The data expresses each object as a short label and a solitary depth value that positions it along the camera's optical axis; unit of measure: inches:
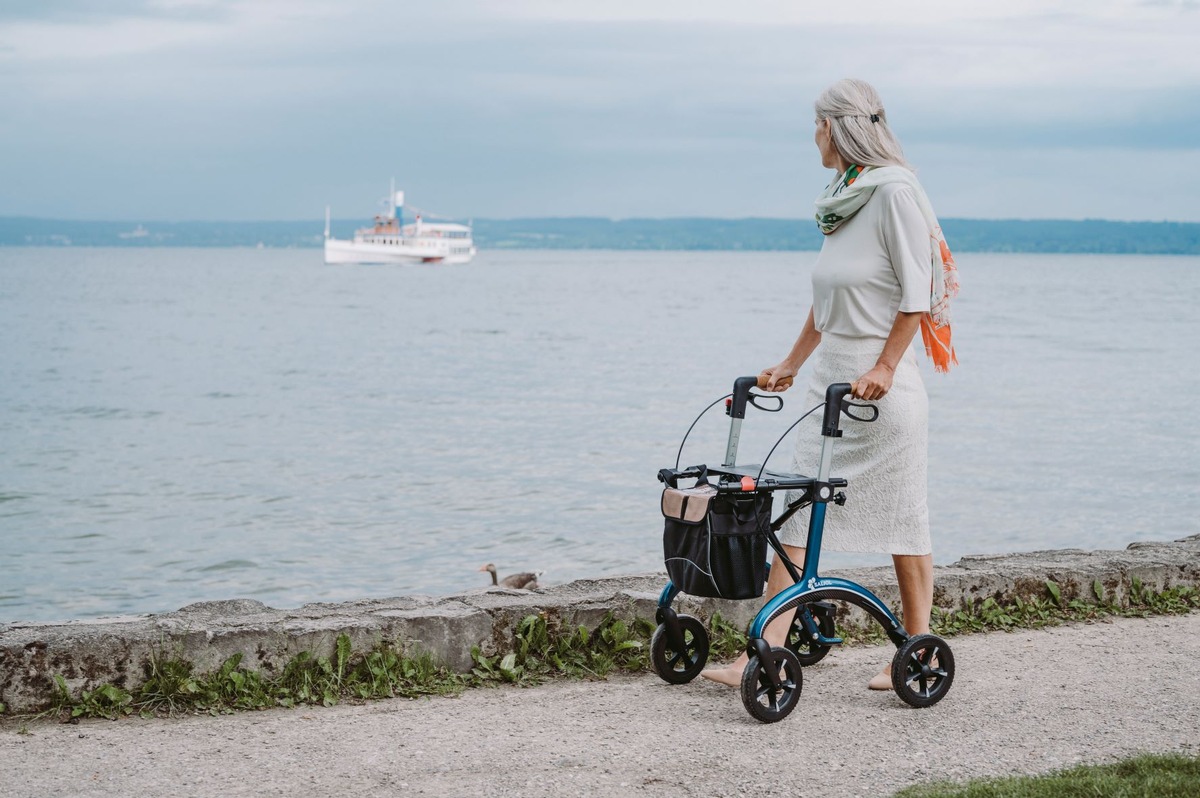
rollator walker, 170.2
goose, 388.1
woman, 172.2
